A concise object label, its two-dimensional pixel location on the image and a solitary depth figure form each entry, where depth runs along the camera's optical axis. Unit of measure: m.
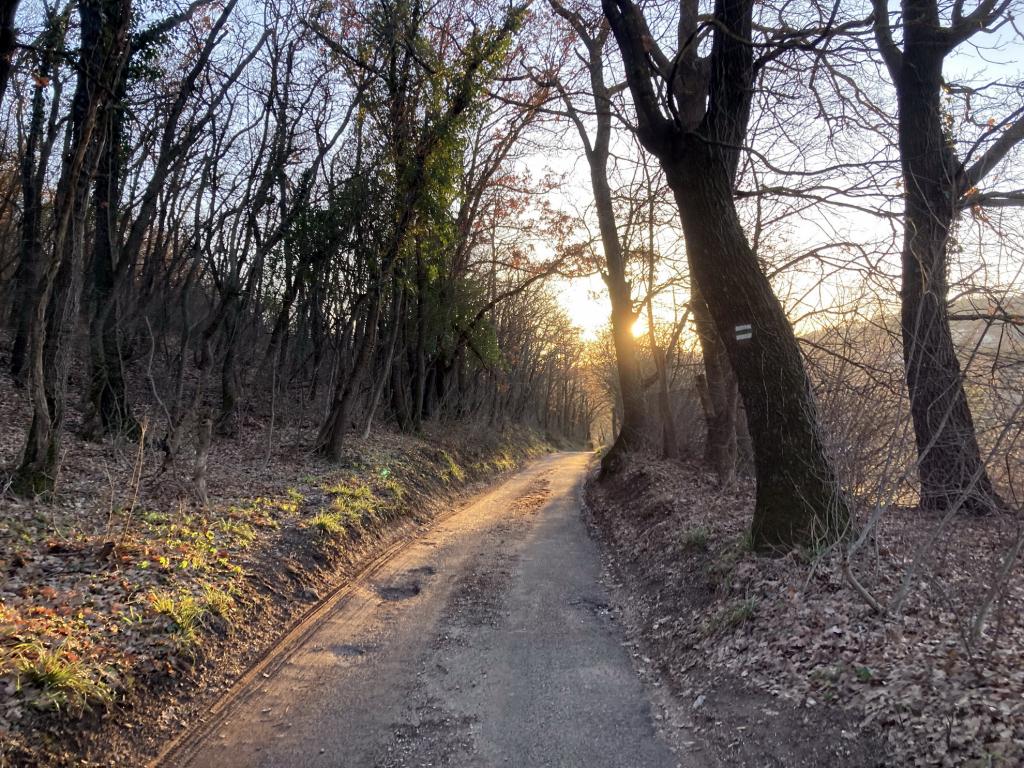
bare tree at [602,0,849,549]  6.14
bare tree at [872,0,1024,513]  4.54
